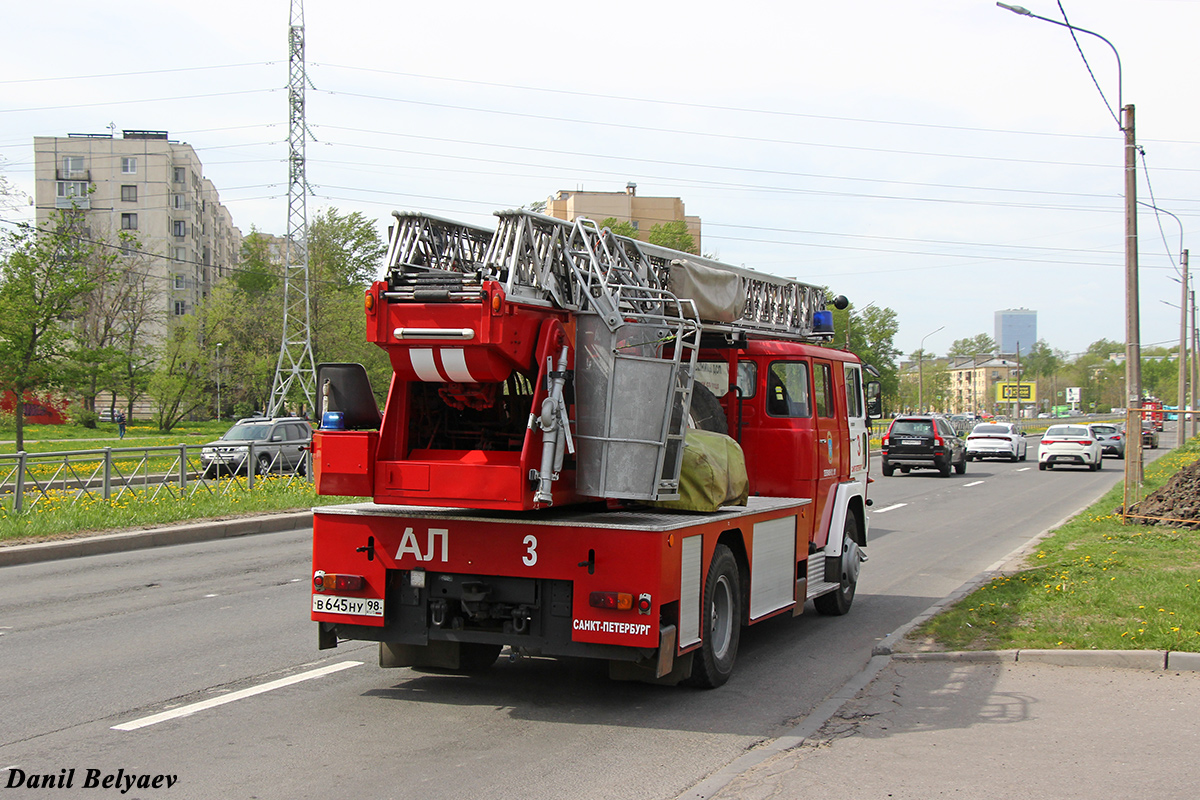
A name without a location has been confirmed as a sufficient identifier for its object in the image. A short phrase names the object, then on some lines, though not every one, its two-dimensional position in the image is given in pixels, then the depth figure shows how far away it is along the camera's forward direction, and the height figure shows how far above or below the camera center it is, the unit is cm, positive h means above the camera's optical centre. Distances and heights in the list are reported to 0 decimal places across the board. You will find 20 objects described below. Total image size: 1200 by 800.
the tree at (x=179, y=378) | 5781 +180
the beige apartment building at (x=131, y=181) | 8825 +1908
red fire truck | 646 -37
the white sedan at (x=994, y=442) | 4394 -130
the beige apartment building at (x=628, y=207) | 11619 +2272
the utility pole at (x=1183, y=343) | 4453 +292
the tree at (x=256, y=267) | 10600 +1453
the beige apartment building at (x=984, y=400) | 15712 +184
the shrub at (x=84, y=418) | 5875 -37
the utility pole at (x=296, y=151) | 4212 +1029
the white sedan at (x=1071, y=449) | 3825 -138
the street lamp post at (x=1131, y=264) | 1884 +260
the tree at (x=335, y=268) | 5900 +915
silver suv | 2015 -76
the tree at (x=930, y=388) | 10831 +237
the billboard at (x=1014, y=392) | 8821 +169
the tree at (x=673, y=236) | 7278 +1259
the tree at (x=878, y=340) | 5919 +422
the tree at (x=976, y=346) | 17012 +1037
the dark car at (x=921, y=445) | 3291 -105
